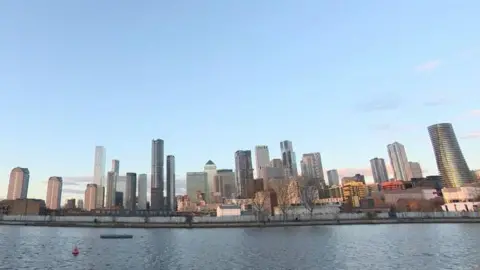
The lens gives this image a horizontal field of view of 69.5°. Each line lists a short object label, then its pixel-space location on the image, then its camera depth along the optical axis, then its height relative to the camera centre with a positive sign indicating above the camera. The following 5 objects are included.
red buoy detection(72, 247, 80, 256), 48.47 -1.86
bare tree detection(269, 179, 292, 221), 159.32 +11.98
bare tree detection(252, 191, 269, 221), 153.50 +9.29
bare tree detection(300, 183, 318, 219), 158.38 +11.55
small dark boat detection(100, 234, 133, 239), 81.81 -0.27
